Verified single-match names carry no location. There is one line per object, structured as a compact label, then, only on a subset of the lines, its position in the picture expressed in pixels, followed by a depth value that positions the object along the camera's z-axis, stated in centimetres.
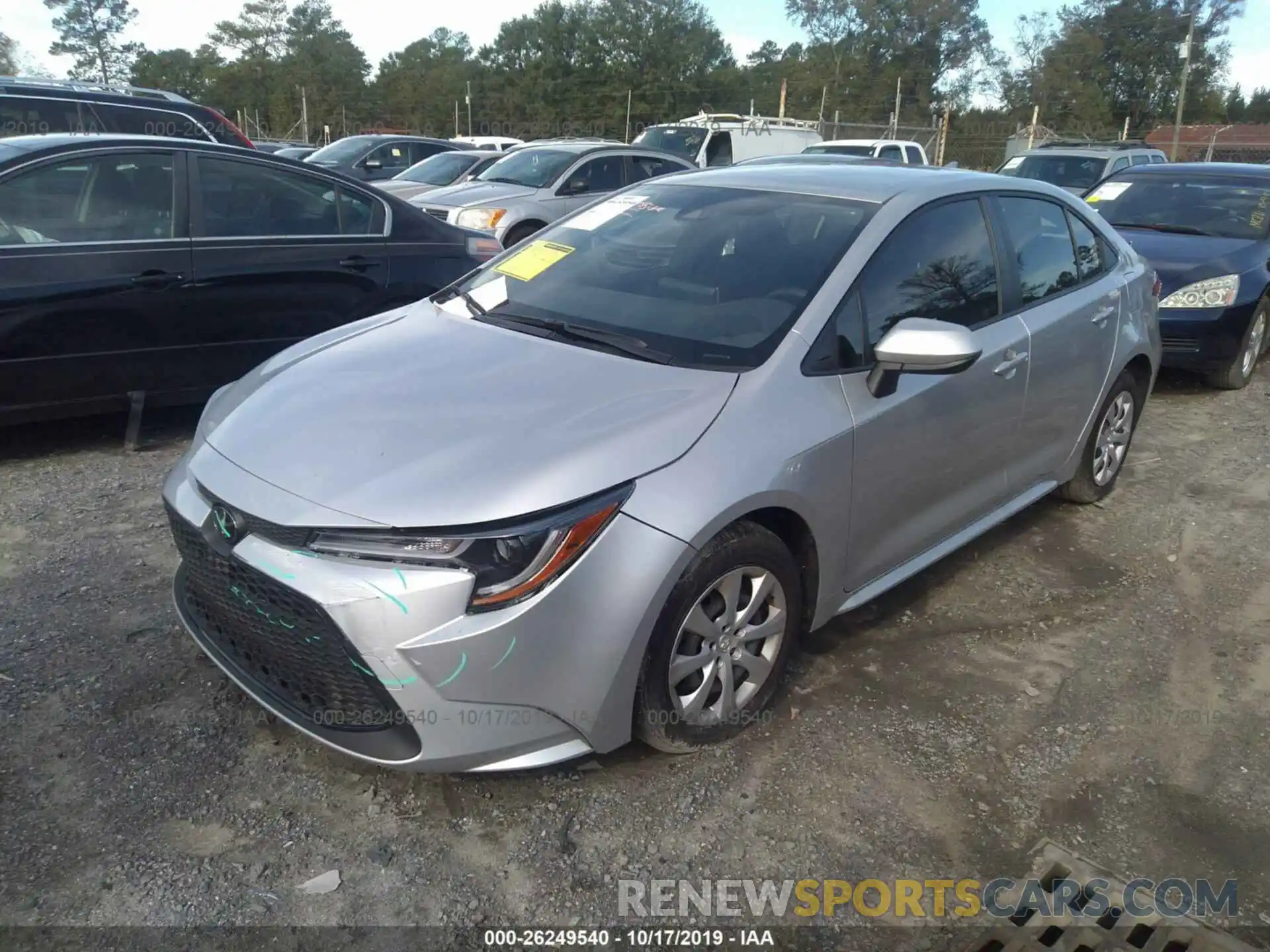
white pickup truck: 1794
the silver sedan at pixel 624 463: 232
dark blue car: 698
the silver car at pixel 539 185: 988
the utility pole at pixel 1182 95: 2689
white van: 1784
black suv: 818
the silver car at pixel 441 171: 1233
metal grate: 233
